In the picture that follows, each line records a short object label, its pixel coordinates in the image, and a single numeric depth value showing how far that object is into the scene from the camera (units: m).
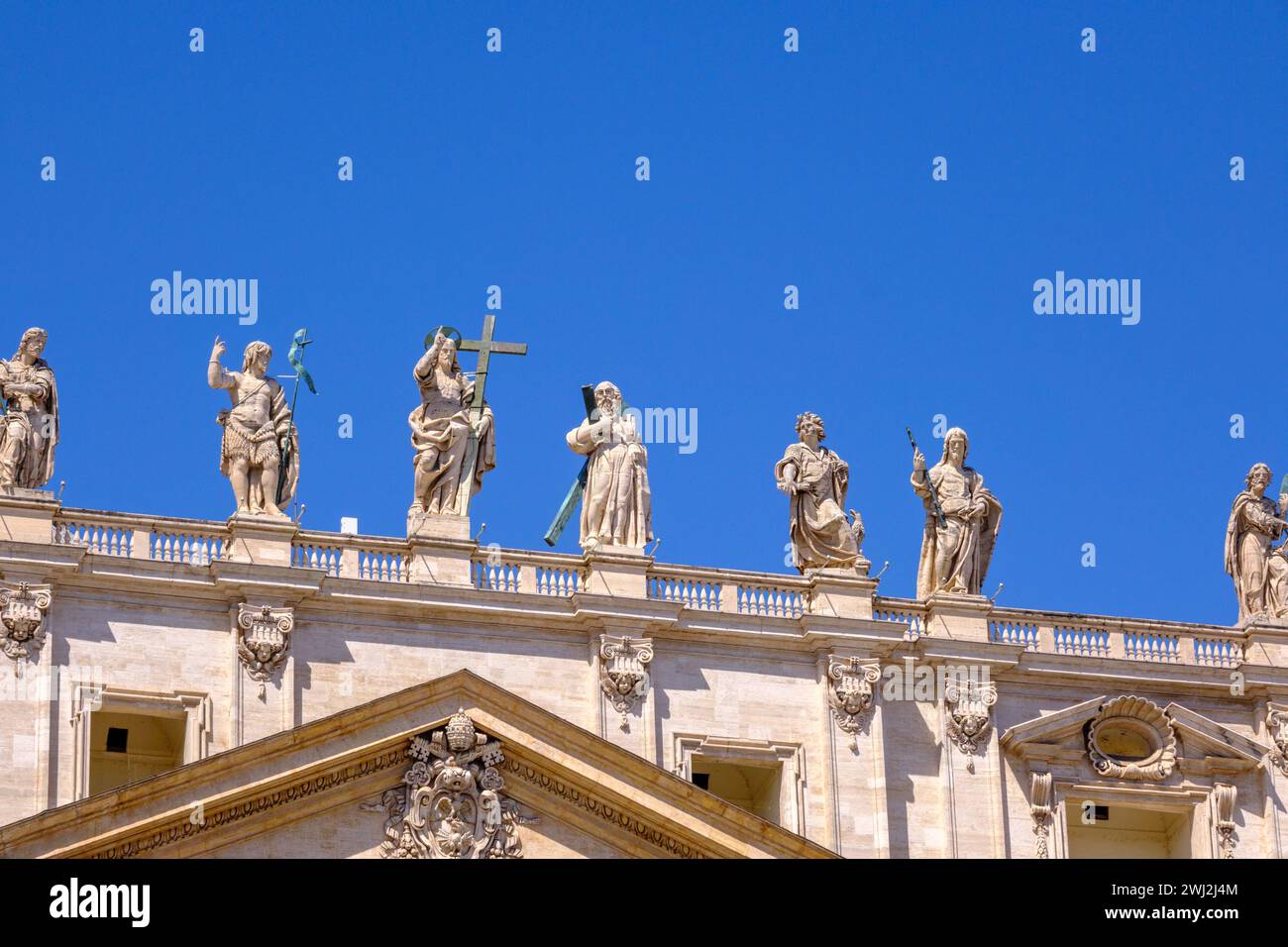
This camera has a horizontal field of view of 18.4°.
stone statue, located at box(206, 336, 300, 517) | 64.62
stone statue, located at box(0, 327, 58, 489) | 63.47
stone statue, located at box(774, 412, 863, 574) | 67.56
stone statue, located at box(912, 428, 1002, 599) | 68.50
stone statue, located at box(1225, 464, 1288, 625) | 70.50
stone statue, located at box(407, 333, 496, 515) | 65.81
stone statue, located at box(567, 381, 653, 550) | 66.38
